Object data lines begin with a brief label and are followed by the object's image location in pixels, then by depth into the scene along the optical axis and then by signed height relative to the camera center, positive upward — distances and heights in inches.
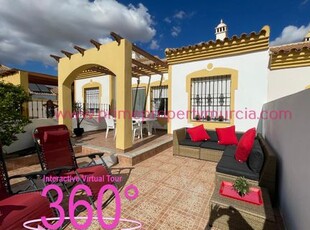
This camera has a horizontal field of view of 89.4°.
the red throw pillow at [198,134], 216.7 -32.4
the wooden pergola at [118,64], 184.5 +62.5
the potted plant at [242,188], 91.9 -45.2
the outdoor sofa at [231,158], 107.4 -44.3
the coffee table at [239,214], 76.9 -53.4
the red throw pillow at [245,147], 130.7 -30.3
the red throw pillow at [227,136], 199.1 -32.4
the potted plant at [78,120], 292.0 -19.7
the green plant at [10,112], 159.5 -2.1
